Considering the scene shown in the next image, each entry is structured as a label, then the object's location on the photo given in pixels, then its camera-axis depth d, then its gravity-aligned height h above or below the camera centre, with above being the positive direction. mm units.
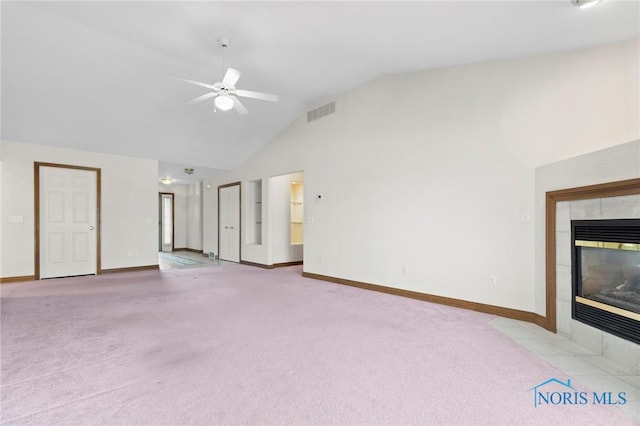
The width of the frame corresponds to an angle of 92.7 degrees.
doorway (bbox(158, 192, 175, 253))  10805 -194
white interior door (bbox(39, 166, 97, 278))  5594 -90
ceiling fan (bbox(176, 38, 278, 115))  3312 +1448
